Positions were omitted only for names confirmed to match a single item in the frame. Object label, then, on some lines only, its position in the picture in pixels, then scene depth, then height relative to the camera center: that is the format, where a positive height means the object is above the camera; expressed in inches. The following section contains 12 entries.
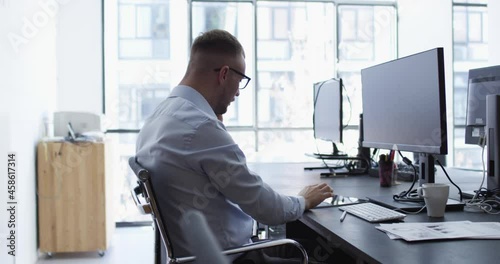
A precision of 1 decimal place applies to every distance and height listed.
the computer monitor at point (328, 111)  119.1 +3.2
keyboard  61.0 -11.6
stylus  62.7 -11.9
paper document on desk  50.8 -11.6
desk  44.1 -11.9
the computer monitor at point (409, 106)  66.8 +2.6
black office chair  54.9 -10.6
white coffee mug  62.6 -9.5
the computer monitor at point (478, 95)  91.7 +5.4
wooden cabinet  163.5 -23.9
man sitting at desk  59.6 -6.3
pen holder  92.7 -9.2
